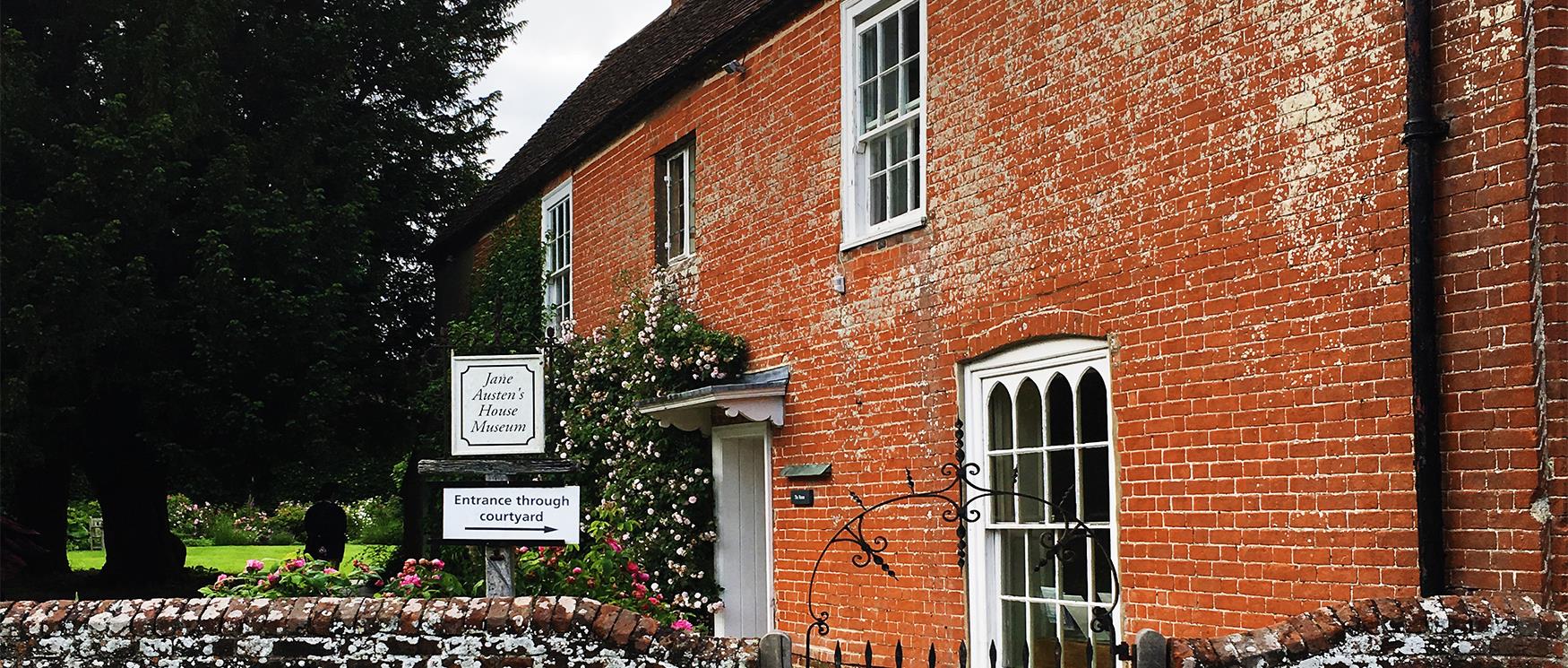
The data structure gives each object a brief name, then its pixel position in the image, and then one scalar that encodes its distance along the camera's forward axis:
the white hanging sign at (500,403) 7.93
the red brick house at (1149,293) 6.45
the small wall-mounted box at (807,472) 11.68
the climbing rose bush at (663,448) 13.33
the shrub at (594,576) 9.95
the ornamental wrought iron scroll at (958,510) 9.07
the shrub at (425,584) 9.12
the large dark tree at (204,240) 17.61
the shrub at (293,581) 9.31
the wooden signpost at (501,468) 7.51
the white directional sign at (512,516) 7.50
